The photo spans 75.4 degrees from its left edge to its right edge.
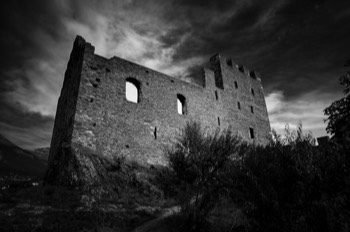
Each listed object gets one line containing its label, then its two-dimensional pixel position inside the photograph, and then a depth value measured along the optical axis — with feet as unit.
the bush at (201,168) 24.12
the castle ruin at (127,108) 40.32
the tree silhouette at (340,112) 35.12
